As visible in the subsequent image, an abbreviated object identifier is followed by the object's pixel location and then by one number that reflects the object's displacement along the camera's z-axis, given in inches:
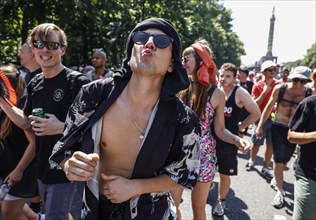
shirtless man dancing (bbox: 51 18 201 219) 64.2
